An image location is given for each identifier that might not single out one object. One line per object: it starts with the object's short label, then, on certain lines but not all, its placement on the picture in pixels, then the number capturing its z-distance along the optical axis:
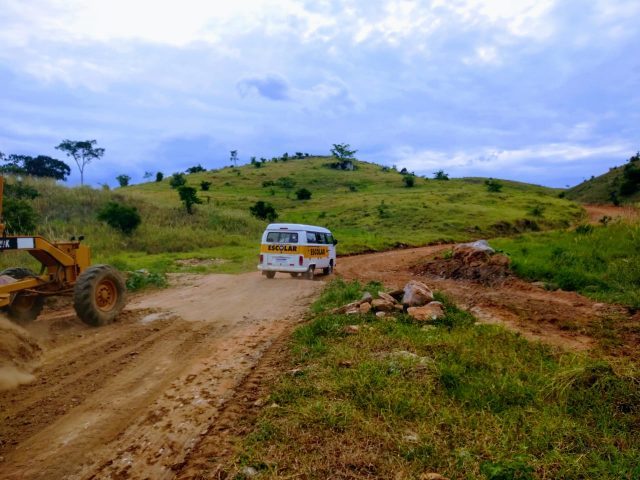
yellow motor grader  8.18
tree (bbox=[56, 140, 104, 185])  69.25
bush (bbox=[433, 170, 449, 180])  78.35
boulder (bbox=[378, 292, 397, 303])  9.10
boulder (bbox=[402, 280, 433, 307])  9.01
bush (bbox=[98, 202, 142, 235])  24.92
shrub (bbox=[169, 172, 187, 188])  63.77
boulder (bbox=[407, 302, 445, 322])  8.12
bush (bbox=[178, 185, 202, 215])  33.03
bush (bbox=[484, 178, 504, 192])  56.58
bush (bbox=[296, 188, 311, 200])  54.28
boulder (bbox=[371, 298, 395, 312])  8.70
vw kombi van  16.06
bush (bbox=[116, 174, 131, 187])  83.25
